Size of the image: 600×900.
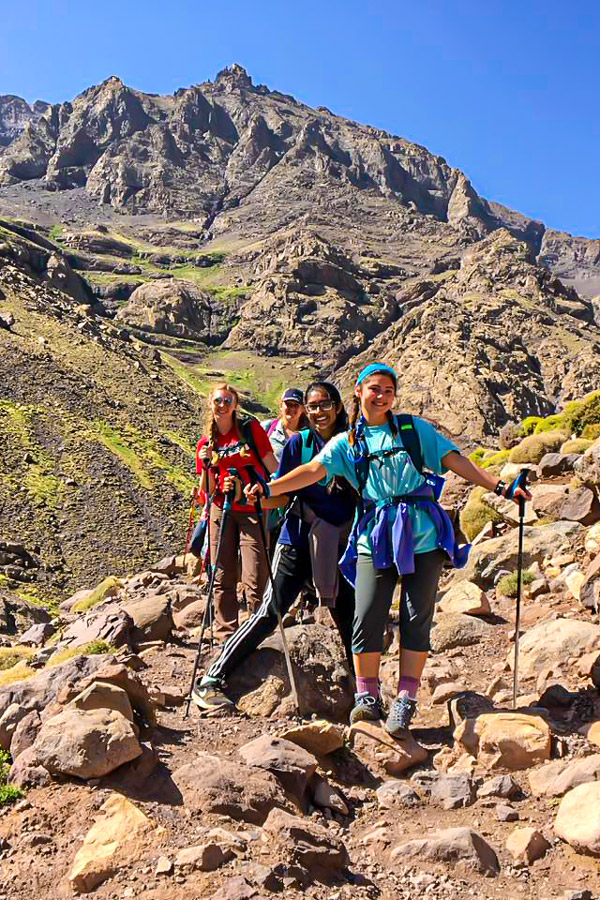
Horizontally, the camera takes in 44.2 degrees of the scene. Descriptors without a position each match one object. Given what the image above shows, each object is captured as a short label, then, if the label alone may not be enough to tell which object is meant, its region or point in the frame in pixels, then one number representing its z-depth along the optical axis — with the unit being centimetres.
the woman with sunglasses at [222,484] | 759
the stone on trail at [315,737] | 506
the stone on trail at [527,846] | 400
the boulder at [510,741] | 501
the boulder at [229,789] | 414
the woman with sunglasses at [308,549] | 614
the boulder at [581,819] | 389
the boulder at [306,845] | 368
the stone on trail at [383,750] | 519
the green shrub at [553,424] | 2112
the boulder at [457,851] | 388
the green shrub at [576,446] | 1520
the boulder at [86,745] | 427
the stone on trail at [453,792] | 465
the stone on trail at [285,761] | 454
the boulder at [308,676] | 609
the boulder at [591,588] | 794
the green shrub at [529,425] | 2689
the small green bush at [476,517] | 1306
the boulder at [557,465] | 1457
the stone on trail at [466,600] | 919
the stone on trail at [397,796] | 470
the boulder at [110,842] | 352
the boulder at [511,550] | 1043
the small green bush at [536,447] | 1717
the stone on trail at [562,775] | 452
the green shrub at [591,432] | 1707
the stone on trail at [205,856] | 351
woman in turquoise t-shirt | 534
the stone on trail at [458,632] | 839
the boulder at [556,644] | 671
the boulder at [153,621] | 906
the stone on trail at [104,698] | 479
